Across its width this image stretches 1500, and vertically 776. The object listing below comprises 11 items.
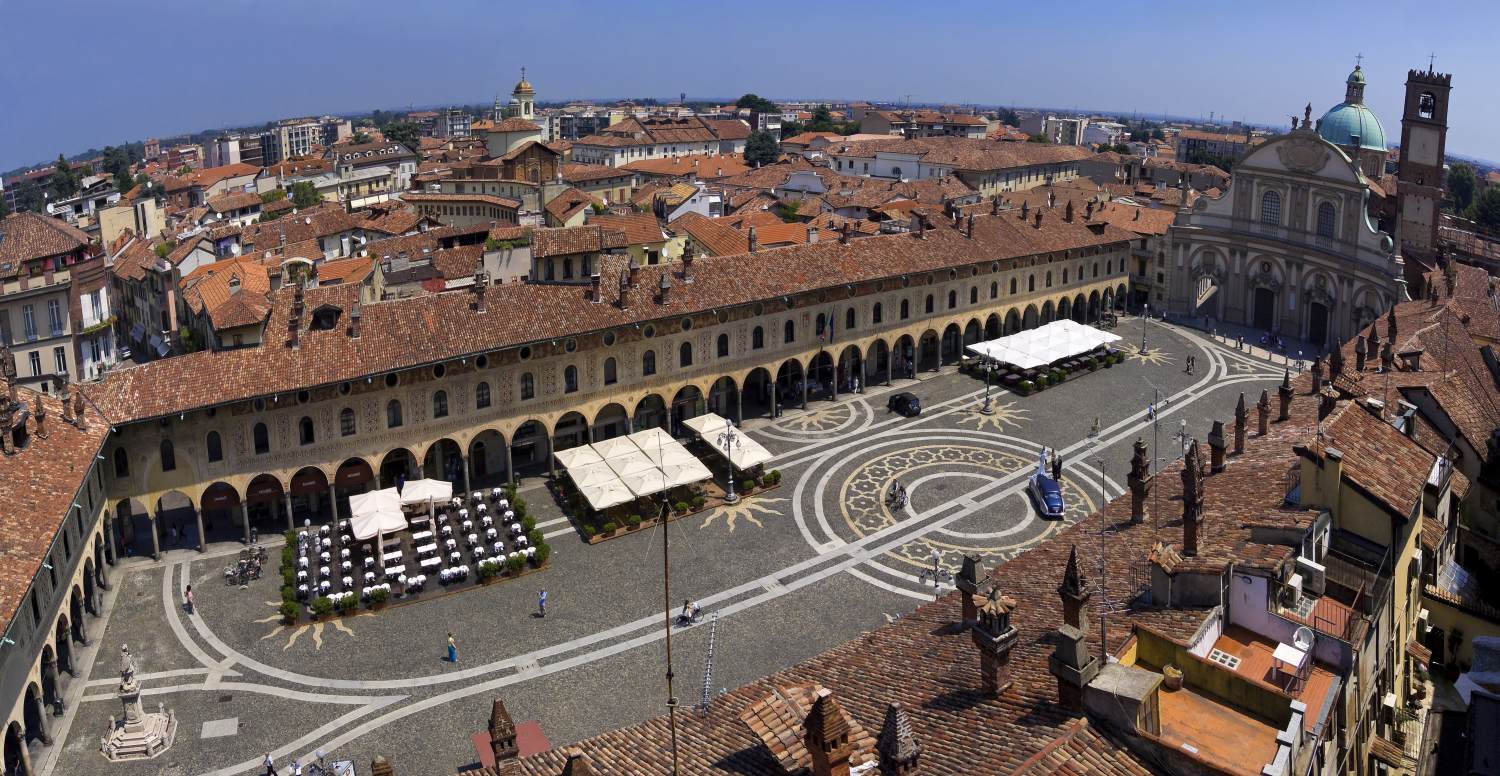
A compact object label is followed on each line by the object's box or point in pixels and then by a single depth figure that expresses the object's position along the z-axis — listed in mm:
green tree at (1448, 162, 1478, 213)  162375
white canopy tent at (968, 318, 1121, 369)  64188
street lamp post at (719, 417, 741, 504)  48562
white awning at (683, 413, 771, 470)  49000
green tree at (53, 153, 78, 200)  161788
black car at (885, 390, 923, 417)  59344
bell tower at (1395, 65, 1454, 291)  74188
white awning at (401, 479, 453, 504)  45188
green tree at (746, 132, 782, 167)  165000
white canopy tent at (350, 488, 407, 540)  42594
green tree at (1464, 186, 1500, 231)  129625
